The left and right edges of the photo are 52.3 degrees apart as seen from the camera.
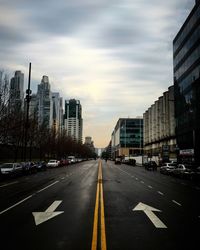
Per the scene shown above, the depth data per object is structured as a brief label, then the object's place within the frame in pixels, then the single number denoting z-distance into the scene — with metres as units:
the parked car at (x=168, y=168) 26.91
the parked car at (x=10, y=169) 20.44
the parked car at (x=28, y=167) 24.95
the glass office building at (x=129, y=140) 118.38
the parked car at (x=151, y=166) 38.08
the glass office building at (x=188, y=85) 34.11
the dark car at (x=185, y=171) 20.76
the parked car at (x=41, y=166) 31.08
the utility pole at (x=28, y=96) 28.44
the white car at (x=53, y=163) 40.96
